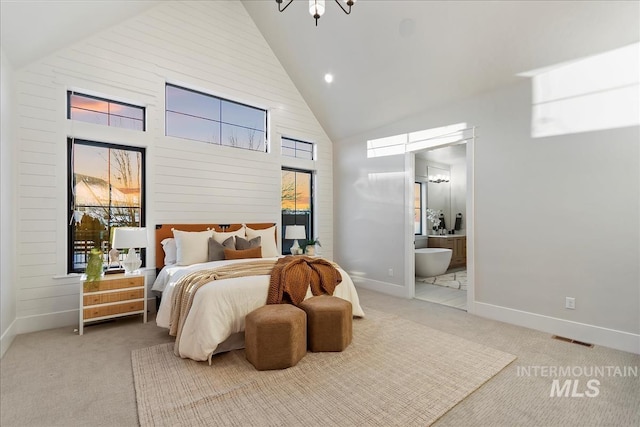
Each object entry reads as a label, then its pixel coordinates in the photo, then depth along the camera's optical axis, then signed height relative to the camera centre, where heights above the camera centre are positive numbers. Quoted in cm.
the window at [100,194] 376 +25
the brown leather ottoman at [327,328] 281 -106
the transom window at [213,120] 461 +152
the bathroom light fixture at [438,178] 767 +89
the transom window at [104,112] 379 +131
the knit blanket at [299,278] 302 -69
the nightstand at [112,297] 332 -95
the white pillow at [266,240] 458 -41
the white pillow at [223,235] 424 -31
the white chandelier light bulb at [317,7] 263 +177
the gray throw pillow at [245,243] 424 -42
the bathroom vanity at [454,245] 721 -74
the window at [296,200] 582 +26
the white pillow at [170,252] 410 -52
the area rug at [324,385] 193 -128
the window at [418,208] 755 +12
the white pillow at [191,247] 395 -44
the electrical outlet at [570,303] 323 -95
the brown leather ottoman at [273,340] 249 -105
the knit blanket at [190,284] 280 -68
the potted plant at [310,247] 523 -58
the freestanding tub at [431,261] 620 -98
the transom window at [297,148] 582 +126
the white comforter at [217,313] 260 -89
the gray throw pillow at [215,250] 405 -49
